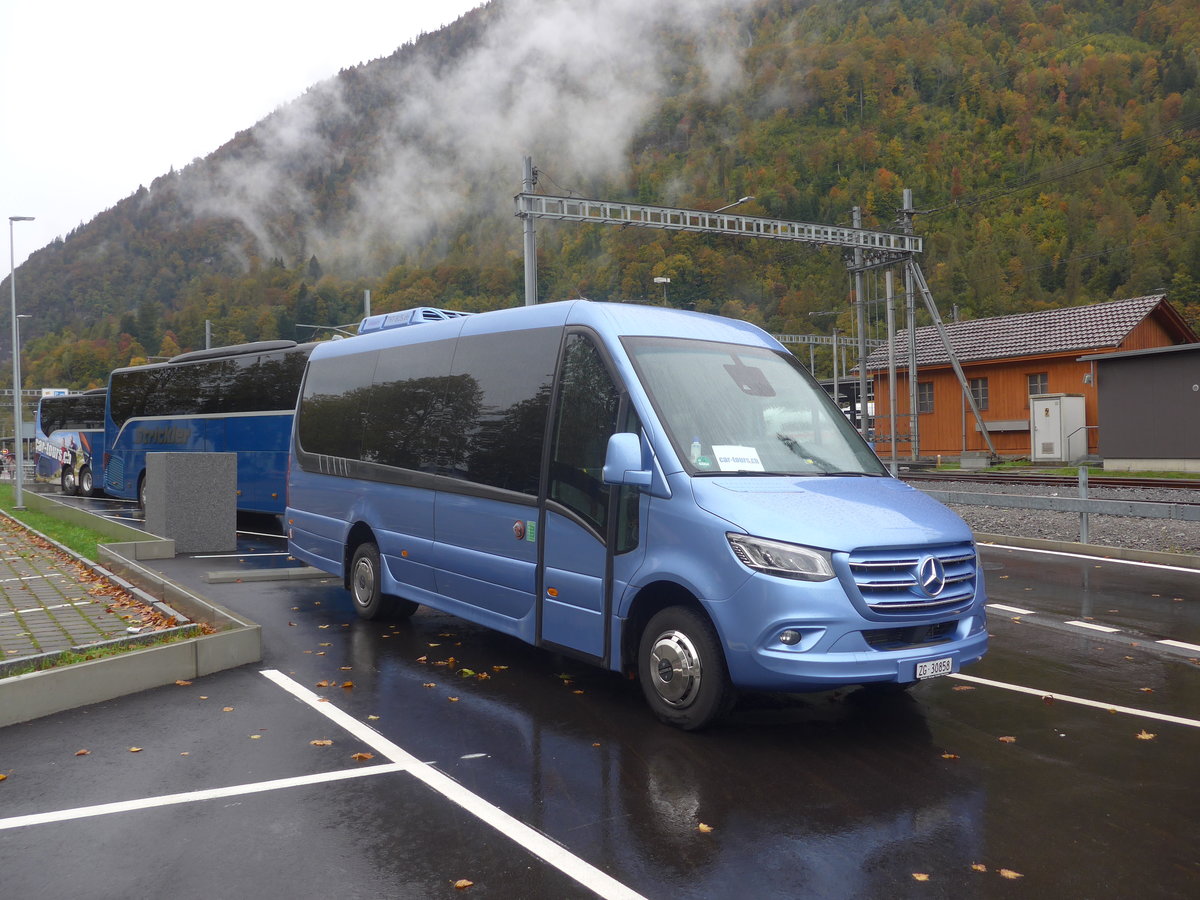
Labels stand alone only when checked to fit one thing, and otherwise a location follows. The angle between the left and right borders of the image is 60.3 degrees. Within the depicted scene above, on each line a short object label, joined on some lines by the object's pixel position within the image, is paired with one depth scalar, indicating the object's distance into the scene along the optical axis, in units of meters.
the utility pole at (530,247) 22.11
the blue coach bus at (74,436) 33.53
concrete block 15.06
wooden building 39.31
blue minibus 5.39
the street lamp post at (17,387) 24.81
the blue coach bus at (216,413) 19.00
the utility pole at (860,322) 33.75
